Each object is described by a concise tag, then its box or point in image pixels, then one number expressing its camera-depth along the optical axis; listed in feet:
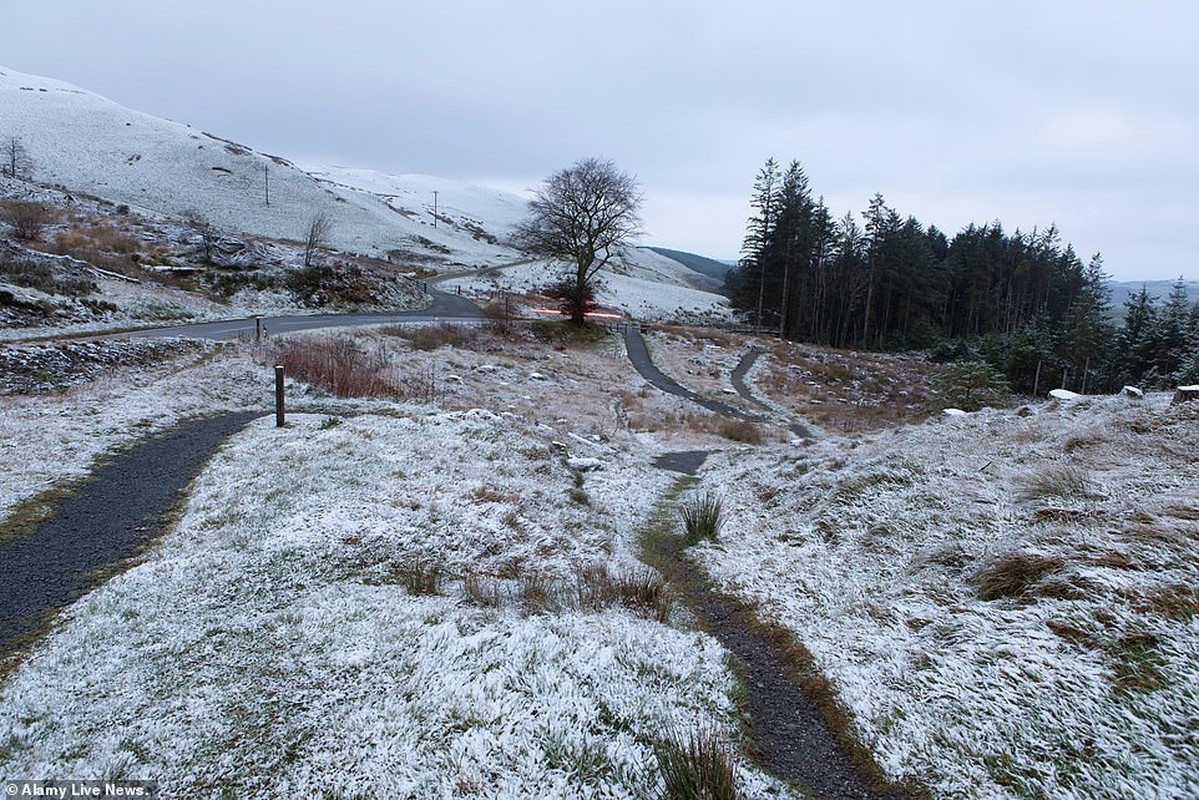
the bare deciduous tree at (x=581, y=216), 130.72
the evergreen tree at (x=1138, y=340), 158.20
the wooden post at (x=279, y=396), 40.68
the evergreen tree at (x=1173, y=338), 142.72
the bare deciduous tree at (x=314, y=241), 130.02
